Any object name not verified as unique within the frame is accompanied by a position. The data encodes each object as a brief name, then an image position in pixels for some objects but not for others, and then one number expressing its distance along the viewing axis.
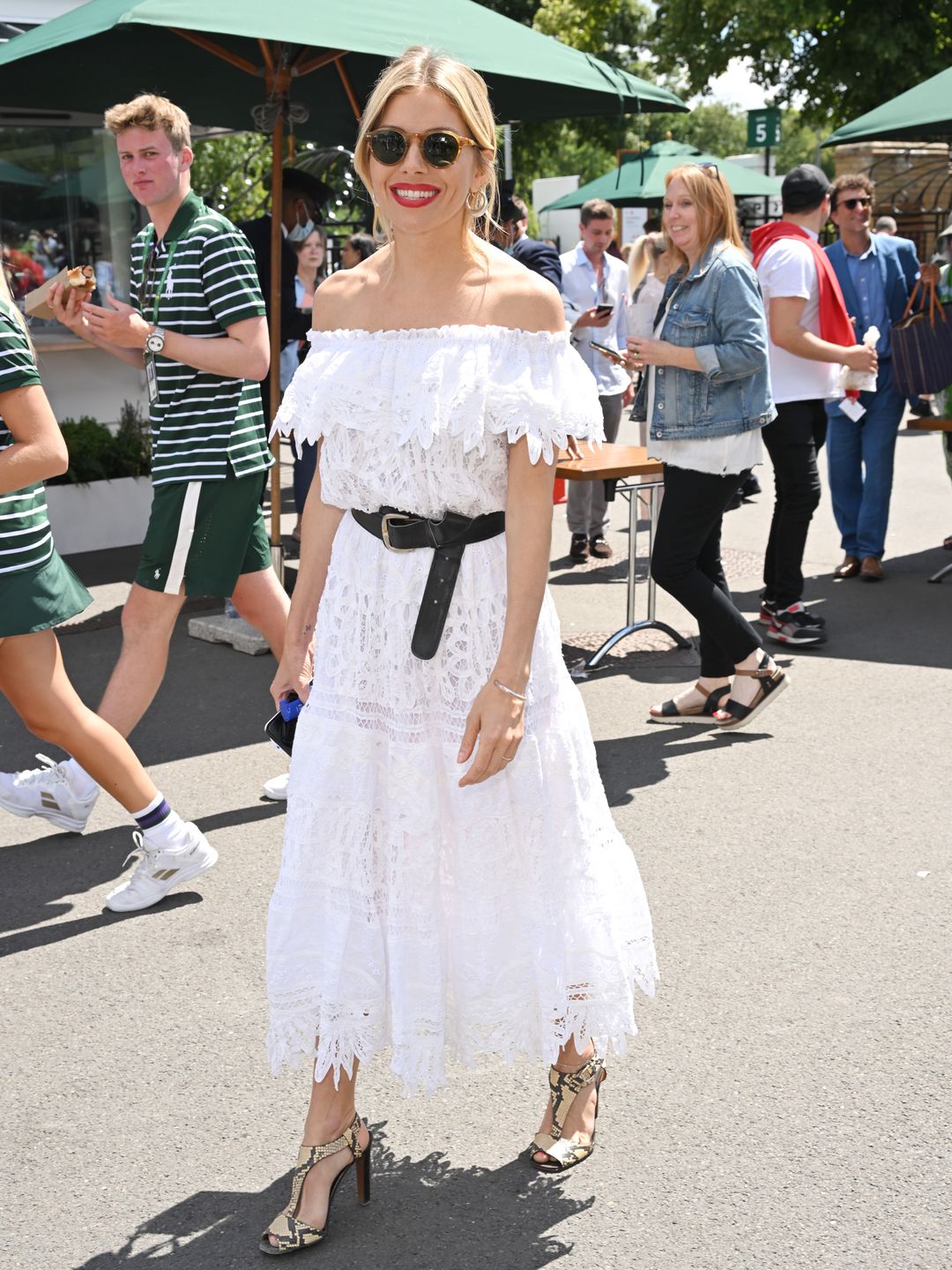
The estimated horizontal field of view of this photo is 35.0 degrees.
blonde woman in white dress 2.73
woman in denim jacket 5.82
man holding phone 9.46
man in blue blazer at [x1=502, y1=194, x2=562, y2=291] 8.58
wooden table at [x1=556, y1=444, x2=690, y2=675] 6.46
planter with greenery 9.82
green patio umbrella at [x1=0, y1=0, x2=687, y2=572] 6.26
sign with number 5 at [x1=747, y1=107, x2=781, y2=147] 24.56
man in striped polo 4.79
